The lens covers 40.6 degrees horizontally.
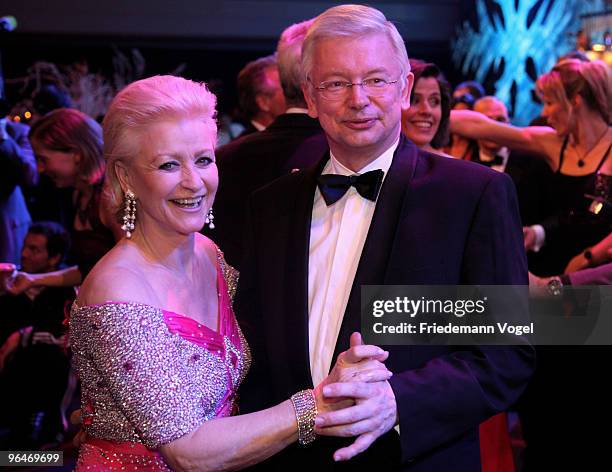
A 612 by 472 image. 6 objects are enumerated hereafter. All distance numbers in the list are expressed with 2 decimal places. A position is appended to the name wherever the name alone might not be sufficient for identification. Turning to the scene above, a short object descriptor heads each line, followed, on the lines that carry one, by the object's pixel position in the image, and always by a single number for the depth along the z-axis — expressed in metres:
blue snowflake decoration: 9.70
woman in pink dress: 1.65
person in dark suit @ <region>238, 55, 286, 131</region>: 3.97
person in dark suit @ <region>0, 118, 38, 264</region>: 4.58
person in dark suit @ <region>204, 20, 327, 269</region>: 3.11
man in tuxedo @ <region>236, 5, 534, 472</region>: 1.64
